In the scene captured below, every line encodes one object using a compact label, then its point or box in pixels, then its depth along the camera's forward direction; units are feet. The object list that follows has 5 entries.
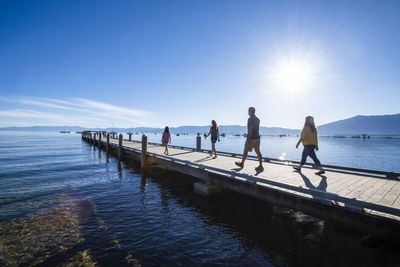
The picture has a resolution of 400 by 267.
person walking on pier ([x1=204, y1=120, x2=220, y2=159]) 38.78
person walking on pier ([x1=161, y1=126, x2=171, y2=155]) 49.17
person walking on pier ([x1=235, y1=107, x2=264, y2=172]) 24.87
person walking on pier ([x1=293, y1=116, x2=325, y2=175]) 23.21
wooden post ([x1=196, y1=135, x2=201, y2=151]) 54.85
